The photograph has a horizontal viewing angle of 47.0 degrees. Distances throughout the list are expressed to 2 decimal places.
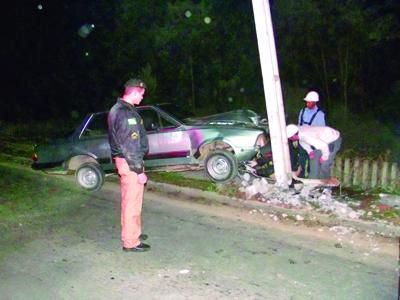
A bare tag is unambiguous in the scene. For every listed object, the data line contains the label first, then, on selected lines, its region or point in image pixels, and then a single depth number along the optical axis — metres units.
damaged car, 8.32
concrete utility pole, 7.22
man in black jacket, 5.25
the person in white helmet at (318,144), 7.56
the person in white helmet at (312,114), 8.46
